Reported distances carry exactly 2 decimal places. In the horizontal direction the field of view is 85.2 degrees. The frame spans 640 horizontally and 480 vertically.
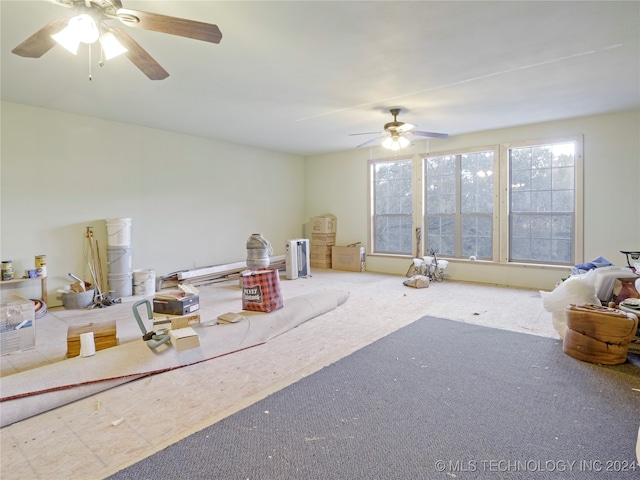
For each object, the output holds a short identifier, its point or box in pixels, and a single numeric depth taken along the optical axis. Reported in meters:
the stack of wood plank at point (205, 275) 5.98
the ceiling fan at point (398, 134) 4.91
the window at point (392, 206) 7.35
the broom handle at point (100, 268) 5.26
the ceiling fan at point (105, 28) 1.98
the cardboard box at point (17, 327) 3.07
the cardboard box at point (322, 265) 8.21
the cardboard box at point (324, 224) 8.10
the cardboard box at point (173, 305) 3.23
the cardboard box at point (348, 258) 7.63
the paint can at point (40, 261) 4.52
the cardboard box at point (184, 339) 2.83
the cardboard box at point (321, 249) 8.19
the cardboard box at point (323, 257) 8.21
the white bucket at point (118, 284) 5.19
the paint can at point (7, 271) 4.28
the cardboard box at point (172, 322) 3.05
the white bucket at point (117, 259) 5.19
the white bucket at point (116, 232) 5.18
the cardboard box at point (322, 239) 8.16
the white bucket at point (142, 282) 5.41
